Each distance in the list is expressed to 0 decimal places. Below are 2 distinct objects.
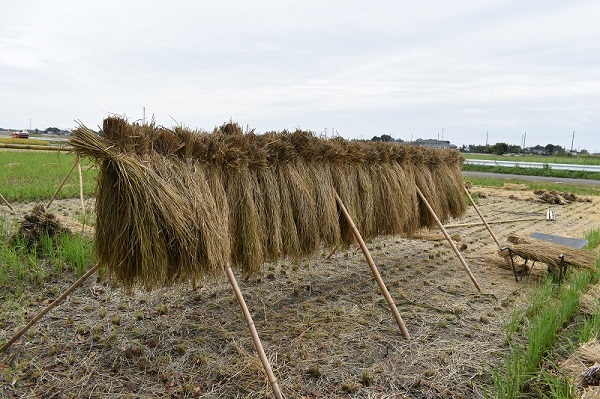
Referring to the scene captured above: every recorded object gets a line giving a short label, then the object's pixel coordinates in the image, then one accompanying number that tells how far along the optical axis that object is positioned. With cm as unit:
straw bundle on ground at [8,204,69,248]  584
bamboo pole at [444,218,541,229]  920
